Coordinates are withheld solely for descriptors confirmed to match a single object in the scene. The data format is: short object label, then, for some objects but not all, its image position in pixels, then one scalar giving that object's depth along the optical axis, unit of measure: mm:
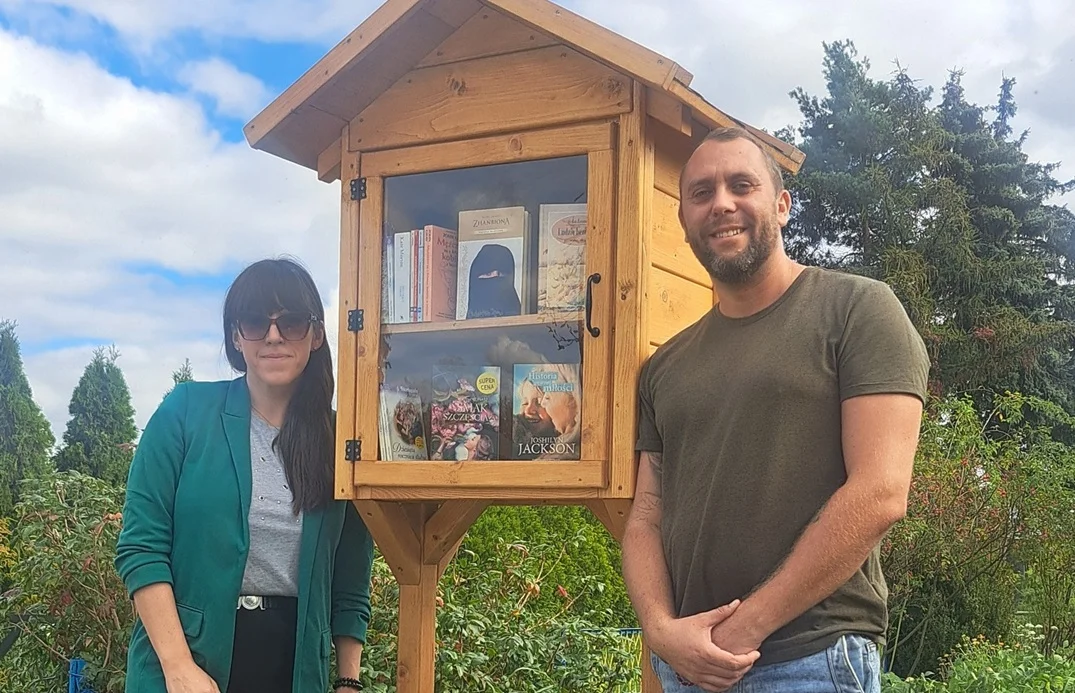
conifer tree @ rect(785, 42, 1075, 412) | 16750
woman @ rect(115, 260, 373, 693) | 2402
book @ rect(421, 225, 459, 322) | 2803
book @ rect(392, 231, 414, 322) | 2807
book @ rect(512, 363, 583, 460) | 2568
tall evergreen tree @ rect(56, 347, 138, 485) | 9766
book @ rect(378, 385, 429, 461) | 2760
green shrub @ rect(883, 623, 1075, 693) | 4141
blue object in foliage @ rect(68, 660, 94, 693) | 3844
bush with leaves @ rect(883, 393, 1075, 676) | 6660
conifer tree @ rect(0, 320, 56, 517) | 9238
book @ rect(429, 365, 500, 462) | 2703
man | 1939
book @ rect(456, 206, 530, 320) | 2730
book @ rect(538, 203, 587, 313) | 2605
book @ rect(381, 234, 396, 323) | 2803
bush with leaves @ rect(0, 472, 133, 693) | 3980
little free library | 2510
